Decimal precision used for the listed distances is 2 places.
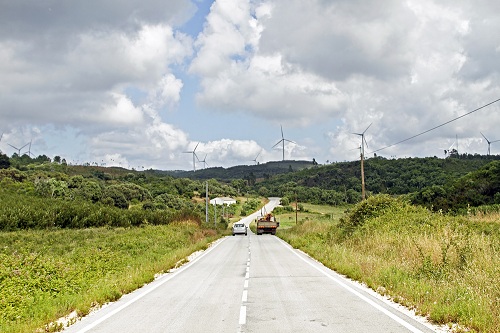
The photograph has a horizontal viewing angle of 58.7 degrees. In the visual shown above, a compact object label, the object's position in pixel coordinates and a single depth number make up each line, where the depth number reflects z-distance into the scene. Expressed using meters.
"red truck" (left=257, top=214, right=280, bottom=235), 70.08
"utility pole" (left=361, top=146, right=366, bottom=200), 35.38
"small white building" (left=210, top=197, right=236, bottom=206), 152.62
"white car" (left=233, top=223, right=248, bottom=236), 70.94
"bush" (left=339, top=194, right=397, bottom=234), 31.22
